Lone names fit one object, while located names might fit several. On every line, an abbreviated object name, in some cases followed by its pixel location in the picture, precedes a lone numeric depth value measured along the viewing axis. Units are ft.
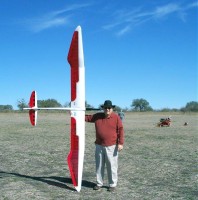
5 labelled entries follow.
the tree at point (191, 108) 338.30
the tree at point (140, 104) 463.83
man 24.00
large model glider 22.45
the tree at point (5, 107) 401.41
